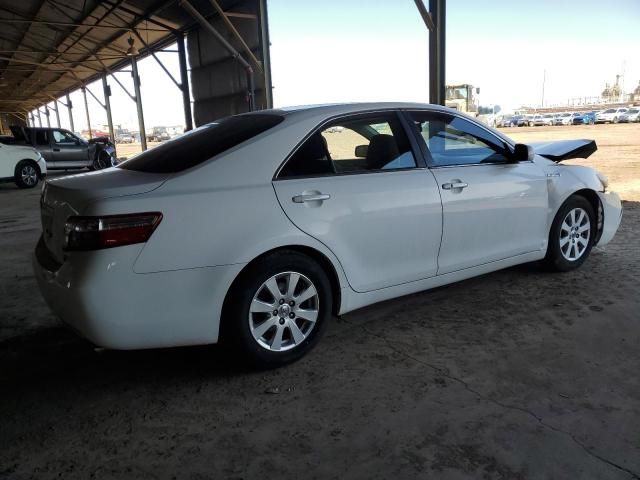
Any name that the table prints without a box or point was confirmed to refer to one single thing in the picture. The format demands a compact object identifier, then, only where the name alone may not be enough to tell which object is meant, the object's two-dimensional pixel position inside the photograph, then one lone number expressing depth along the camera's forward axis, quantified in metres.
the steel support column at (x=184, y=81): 18.58
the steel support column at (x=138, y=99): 21.67
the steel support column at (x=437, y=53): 8.38
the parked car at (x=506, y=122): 55.50
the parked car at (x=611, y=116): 45.66
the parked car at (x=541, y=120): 52.31
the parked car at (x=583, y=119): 48.59
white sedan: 2.44
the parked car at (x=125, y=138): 73.71
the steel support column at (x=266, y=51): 13.28
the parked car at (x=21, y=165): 12.87
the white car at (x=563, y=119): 49.69
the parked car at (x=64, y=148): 15.99
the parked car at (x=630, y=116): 44.44
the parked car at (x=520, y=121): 53.80
